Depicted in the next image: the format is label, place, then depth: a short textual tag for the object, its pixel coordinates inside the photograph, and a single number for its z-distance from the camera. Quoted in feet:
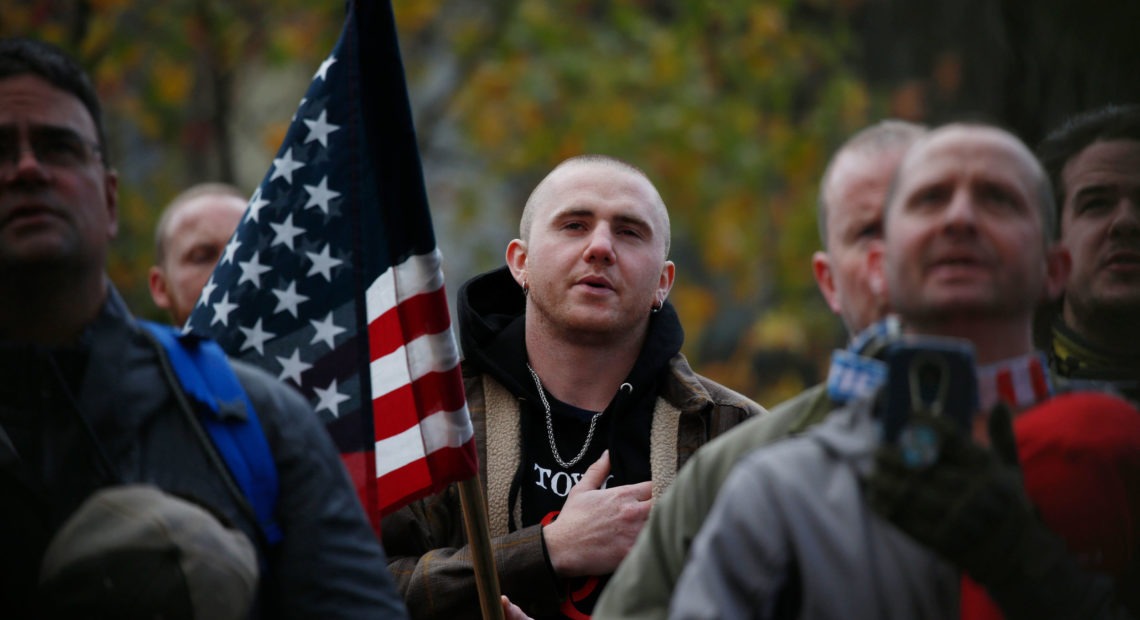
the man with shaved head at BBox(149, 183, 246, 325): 43.19
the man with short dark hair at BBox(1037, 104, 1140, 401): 26.63
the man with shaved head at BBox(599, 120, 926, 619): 21.59
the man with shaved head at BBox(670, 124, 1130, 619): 18.71
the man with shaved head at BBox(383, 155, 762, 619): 31.37
